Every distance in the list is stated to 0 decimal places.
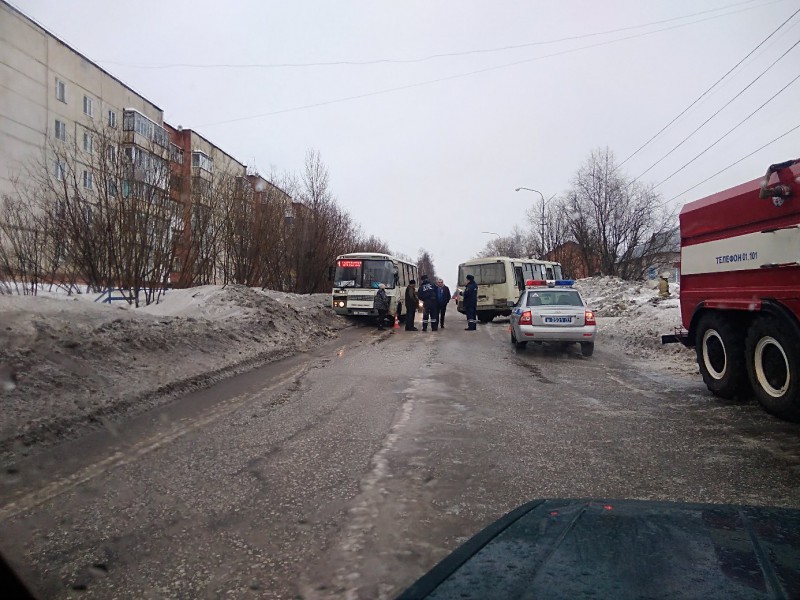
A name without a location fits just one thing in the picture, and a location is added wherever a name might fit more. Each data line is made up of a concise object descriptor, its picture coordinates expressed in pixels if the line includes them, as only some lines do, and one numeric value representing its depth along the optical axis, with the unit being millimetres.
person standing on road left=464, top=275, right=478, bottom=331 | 20062
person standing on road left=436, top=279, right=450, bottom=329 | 20062
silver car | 12766
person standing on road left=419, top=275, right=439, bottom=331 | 19375
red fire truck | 5898
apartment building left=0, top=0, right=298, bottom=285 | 14195
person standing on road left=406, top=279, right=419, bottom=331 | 20016
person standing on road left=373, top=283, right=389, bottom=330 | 21109
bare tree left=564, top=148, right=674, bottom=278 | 48938
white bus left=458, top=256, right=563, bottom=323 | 26141
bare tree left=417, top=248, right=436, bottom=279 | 145850
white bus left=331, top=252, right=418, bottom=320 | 22125
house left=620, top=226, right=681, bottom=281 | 49219
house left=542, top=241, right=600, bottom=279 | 58969
